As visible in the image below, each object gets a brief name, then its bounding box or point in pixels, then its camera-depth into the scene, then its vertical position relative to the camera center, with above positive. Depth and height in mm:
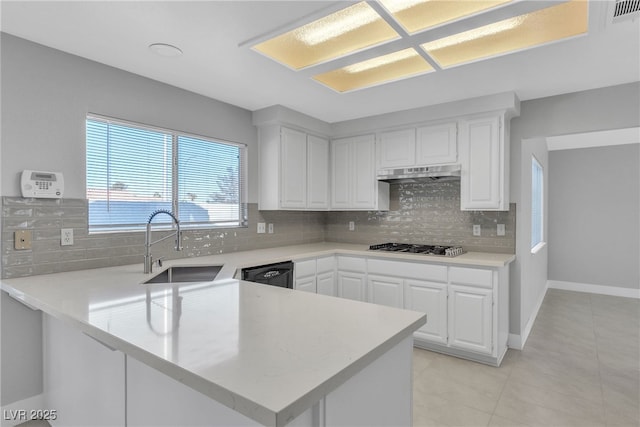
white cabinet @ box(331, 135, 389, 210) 3994 +386
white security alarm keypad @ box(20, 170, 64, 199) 2141 +170
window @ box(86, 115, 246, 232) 2564 +288
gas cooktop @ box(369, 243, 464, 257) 3293 -411
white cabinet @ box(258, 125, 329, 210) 3676 +452
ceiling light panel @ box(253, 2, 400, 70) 1982 +1099
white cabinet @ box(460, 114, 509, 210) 3154 +423
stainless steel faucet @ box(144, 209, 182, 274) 2309 -305
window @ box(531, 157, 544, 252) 4699 +10
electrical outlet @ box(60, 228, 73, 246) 2320 -174
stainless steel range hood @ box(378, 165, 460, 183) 3371 +363
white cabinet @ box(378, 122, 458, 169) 3422 +656
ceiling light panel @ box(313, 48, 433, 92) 2562 +1113
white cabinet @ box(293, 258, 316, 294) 3322 -643
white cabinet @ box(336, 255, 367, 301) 3621 -723
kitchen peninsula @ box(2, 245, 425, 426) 852 -410
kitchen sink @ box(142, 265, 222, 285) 2650 -496
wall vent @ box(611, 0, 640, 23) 1745 +1033
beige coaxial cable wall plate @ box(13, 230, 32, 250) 2119 -174
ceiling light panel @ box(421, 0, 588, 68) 1951 +1095
